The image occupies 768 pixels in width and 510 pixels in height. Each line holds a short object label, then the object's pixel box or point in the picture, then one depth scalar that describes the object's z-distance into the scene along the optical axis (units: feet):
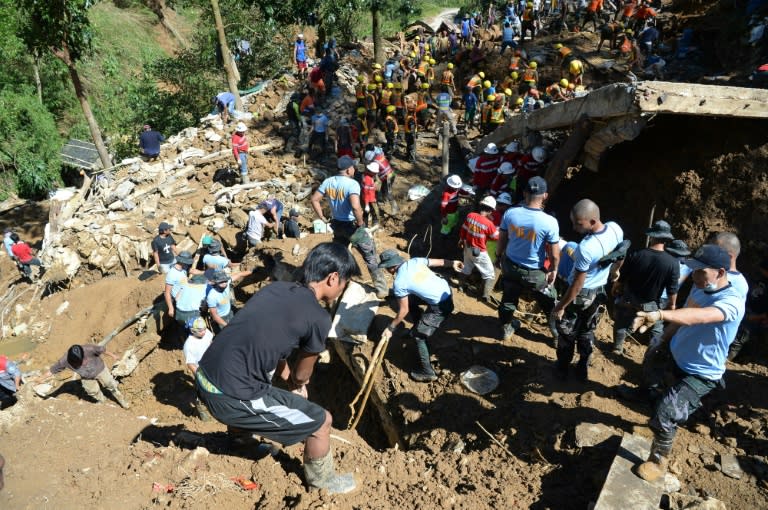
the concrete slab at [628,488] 10.67
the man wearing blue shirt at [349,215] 20.51
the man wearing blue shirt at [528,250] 16.43
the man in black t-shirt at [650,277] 15.53
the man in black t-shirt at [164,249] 31.01
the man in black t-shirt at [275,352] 9.70
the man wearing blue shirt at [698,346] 10.65
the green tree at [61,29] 41.70
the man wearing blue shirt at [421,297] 15.76
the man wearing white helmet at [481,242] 20.66
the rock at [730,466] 12.11
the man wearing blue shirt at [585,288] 14.35
